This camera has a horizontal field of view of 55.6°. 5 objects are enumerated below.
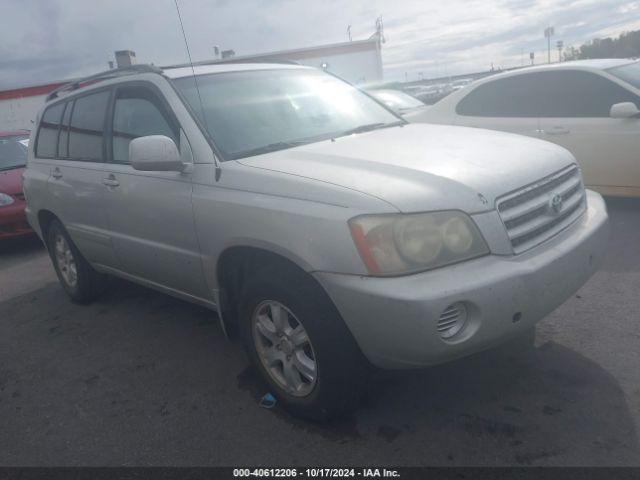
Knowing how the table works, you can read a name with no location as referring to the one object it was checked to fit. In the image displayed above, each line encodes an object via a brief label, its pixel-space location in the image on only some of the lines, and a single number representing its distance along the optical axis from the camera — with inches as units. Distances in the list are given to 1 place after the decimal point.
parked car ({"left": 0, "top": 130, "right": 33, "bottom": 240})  305.7
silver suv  99.7
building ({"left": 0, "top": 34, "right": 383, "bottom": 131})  966.4
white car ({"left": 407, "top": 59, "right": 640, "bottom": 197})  227.6
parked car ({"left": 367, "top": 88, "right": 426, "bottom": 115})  397.7
